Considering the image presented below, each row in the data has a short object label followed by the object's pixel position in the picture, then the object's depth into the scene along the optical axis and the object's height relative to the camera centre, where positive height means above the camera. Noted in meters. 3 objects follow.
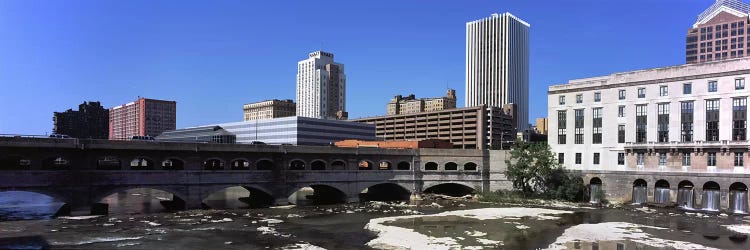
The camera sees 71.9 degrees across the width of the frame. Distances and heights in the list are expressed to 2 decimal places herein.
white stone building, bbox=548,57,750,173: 74.00 +2.51
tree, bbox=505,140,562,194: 85.12 -5.41
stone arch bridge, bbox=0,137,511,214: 59.47 -5.24
